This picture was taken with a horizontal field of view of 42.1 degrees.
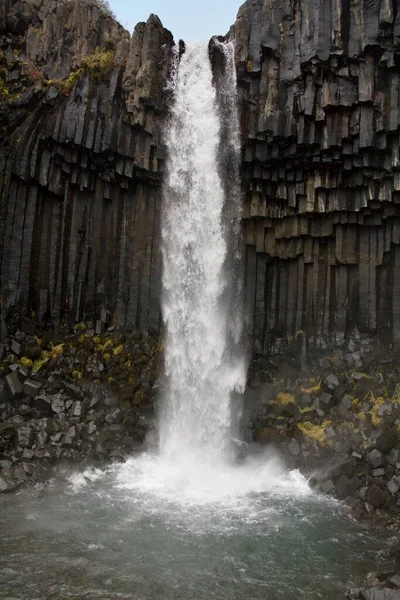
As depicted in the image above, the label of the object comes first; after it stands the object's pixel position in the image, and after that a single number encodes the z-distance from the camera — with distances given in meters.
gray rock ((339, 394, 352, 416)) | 15.93
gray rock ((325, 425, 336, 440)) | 15.44
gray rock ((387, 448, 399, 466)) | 13.79
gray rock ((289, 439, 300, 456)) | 15.84
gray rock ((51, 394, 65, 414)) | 16.09
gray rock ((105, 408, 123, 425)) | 16.75
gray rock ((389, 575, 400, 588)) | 8.95
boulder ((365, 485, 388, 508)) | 12.73
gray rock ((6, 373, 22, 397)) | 15.82
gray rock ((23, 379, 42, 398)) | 16.02
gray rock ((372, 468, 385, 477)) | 13.57
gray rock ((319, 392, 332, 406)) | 16.37
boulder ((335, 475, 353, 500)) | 13.61
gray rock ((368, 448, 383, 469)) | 13.77
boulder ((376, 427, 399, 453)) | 14.02
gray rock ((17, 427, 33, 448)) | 14.71
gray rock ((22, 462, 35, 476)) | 13.84
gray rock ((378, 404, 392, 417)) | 15.08
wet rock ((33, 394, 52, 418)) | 15.91
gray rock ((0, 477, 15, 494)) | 13.02
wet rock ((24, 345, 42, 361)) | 16.92
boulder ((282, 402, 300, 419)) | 16.81
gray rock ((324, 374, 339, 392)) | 16.55
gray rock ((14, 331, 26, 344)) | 17.03
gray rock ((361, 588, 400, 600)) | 8.49
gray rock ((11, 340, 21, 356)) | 16.76
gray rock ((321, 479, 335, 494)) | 14.01
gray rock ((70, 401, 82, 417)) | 16.33
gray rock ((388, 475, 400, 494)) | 12.91
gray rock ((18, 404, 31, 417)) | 15.70
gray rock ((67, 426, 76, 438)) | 15.45
